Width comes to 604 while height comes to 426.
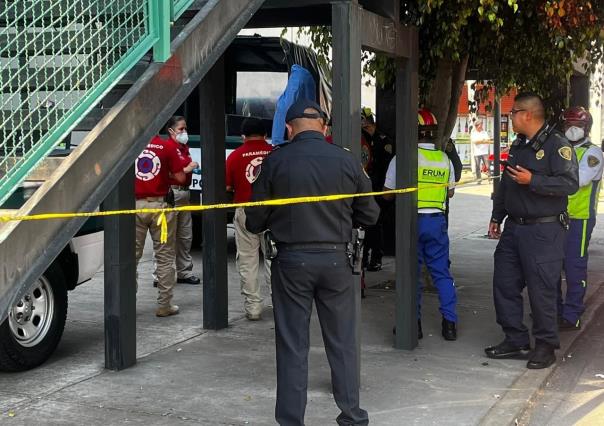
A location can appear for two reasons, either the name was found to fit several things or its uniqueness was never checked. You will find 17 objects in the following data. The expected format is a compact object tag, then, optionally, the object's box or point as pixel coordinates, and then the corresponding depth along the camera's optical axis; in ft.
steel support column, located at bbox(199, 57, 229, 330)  24.48
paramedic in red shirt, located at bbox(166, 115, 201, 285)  27.50
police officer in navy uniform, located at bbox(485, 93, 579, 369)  20.67
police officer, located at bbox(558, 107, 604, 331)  25.08
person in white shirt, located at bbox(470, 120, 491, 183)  89.30
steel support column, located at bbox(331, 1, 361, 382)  18.29
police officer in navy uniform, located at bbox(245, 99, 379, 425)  15.23
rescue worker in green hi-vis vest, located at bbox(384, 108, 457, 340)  23.09
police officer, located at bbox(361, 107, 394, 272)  34.27
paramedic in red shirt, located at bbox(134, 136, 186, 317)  26.25
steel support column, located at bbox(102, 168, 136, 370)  20.48
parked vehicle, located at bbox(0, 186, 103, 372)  20.15
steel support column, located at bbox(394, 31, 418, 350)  22.13
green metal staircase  12.12
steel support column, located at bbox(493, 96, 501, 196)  47.82
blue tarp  23.72
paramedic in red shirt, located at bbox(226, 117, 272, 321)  25.89
